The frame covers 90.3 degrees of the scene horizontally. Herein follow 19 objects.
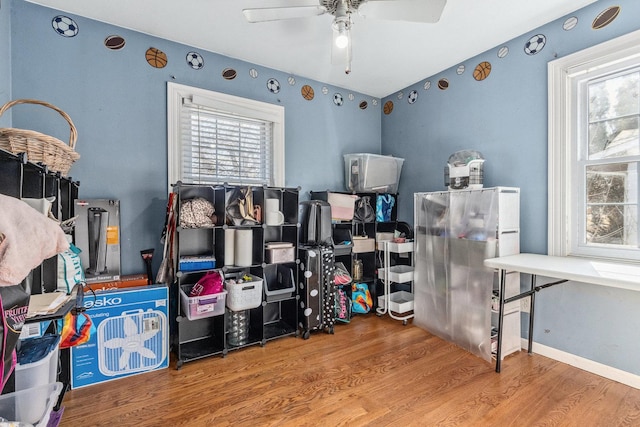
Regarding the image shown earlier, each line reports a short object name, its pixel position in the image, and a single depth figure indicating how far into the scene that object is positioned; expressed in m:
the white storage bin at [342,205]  3.20
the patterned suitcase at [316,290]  2.83
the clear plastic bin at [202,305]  2.32
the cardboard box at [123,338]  2.07
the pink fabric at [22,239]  0.87
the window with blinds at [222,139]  2.71
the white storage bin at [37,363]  1.33
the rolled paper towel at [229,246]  2.55
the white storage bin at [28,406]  1.18
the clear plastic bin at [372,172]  3.39
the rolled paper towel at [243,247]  2.57
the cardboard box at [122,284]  2.23
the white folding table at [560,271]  1.70
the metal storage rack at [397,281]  3.18
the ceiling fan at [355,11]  1.74
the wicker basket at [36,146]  1.37
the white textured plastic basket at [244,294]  2.48
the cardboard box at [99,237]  2.29
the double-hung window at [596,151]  2.15
